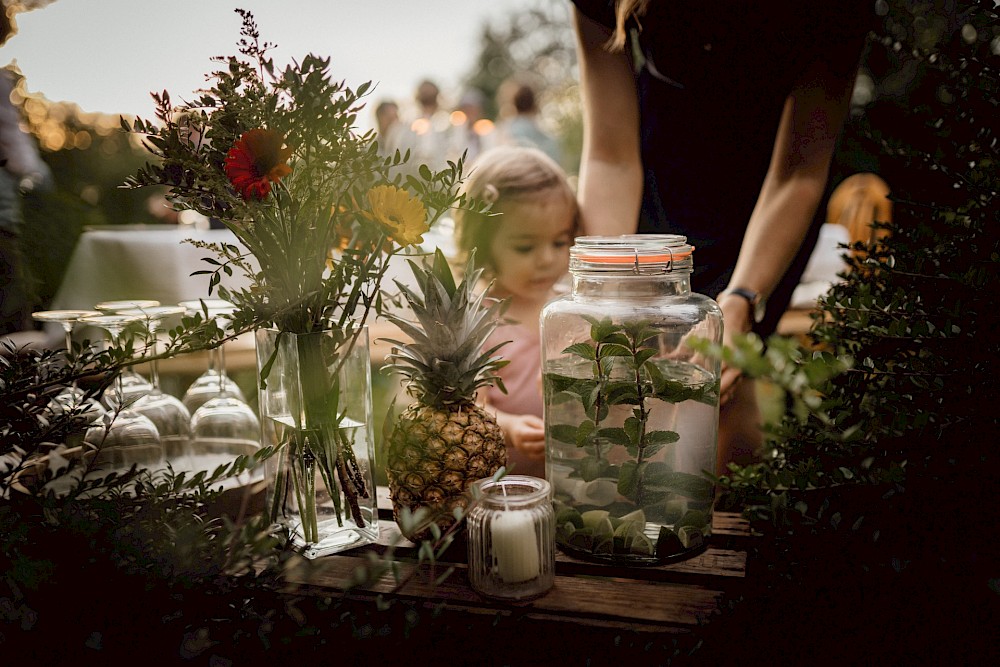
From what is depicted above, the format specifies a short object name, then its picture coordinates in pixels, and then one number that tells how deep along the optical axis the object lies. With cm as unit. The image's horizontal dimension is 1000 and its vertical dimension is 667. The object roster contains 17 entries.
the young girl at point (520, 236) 147
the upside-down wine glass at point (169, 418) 95
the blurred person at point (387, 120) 366
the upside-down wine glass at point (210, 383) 97
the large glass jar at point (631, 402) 71
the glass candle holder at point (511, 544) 65
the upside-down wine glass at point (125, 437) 85
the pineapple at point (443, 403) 75
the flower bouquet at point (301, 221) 65
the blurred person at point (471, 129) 372
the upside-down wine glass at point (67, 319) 73
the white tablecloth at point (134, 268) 216
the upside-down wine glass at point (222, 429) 94
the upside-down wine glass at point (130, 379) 86
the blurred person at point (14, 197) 170
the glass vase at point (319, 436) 73
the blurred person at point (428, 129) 343
